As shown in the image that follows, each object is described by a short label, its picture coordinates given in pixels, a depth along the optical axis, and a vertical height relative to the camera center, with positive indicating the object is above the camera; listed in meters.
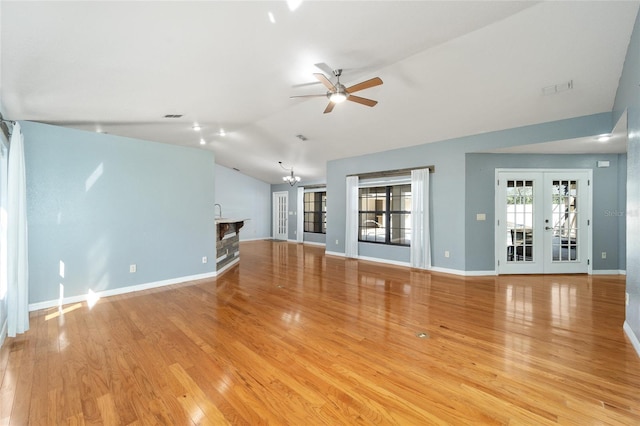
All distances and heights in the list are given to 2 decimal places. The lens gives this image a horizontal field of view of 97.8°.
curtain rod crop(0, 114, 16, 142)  2.74 +0.86
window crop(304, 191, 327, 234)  10.05 -0.10
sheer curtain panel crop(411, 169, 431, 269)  5.84 -0.26
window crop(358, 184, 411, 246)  6.60 -0.15
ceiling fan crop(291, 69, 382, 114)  2.92 +1.33
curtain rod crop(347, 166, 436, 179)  5.88 +0.85
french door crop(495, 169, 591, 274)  5.41 -0.29
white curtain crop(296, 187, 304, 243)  10.45 -0.32
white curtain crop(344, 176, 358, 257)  7.24 -0.23
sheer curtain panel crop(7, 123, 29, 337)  2.85 -0.33
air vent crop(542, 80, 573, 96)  3.52 +1.55
